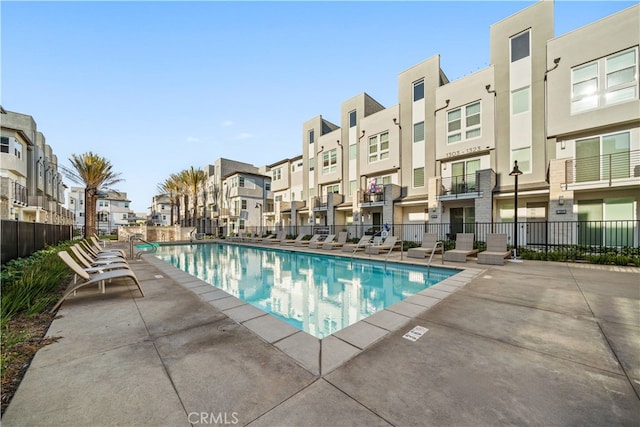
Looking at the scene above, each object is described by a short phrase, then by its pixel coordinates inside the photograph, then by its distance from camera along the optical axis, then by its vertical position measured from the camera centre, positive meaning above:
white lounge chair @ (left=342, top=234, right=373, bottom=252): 13.77 -1.77
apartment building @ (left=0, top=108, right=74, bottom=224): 18.40 +4.02
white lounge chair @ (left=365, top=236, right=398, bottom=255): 12.89 -1.70
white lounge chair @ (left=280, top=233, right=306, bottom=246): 20.28 -2.15
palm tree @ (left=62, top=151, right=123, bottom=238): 19.06 +3.36
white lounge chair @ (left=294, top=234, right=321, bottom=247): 17.95 -2.08
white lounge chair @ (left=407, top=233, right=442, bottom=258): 11.34 -1.56
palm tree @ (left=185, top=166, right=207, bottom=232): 33.34 +5.01
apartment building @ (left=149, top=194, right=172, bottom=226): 63.71 +1.23
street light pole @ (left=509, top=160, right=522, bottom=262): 9.96 -1.31
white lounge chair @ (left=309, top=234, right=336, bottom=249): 16.64 -1.90
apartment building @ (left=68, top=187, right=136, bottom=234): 56.59 +1.83
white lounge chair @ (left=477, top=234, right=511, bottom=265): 9.03 -1.44
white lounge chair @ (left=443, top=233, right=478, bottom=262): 9.83 -1.47
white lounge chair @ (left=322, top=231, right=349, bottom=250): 15.89 -1.82
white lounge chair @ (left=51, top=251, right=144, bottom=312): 4.70 -1.21
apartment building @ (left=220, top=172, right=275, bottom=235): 34.75 +2.33
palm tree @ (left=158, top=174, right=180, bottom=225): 35.25 +4.18
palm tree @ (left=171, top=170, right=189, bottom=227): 34.19 +4.37
